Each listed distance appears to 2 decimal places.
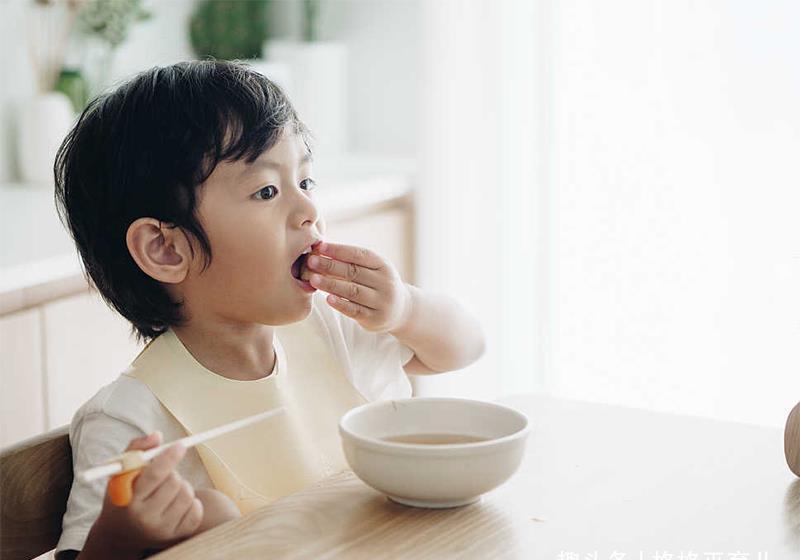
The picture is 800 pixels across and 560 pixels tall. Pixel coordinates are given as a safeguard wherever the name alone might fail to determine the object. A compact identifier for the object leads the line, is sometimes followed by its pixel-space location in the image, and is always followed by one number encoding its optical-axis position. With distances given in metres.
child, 1.21
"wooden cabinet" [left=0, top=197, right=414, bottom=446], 1.85
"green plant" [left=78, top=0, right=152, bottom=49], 2.67
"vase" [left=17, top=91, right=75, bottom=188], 2.45
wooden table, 0.90
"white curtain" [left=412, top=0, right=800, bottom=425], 2.42
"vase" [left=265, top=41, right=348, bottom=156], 2.99
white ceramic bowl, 0.95
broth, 1.07
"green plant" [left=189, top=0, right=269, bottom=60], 3.04
